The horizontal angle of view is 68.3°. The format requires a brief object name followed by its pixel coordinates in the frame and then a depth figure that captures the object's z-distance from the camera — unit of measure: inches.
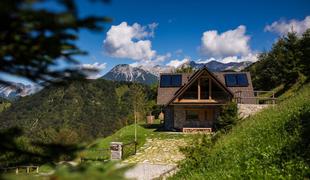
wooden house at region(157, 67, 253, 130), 842.0
